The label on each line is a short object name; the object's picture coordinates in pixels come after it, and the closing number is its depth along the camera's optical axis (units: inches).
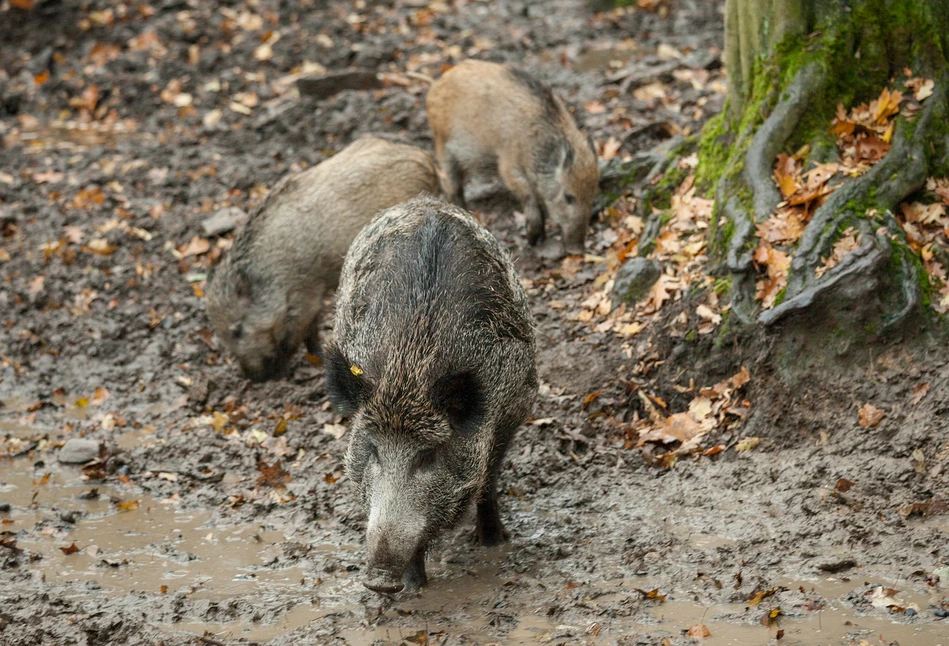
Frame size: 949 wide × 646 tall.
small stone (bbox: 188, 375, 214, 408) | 551.2
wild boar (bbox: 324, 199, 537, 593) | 341.7
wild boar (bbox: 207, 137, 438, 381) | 578.6
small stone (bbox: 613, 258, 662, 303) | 512.4
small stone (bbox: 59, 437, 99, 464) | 490.6
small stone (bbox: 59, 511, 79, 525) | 434.3
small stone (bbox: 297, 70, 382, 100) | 853.8
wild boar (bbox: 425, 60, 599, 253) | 649.6
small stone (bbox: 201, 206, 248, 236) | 698.8
